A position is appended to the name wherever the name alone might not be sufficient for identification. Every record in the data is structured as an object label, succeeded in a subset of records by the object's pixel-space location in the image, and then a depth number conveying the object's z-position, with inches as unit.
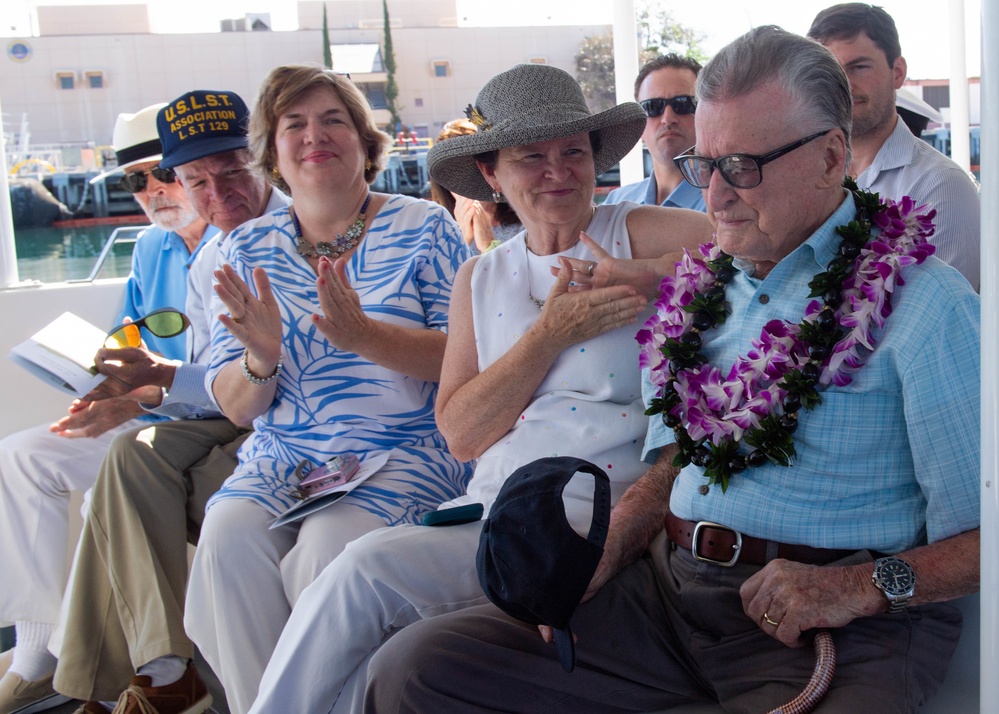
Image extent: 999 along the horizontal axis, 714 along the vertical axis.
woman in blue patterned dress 81.4
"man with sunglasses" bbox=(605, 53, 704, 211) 120.7
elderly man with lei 51.9
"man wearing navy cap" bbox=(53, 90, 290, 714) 96.7
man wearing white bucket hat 108.1
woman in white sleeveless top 67.5
